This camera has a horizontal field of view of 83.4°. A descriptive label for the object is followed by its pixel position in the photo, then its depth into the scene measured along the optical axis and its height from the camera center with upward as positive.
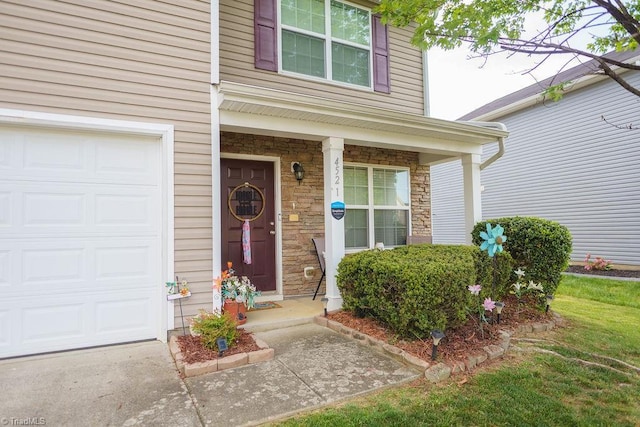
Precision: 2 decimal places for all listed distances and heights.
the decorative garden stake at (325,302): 4.36 -0.95
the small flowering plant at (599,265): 8.49 -1.09
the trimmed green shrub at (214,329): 3.24 -0.94
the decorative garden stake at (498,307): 3.87 -0.93
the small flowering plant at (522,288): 4.50 -0.85
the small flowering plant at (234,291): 4.00 -0.73
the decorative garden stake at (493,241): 3.85 -0.22
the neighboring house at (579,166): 8.77 +1.50
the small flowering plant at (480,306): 3.50 -0.86
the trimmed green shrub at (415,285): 3.33 -0.62
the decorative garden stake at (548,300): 4.60 -1.02
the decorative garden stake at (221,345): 3.16 -1.06
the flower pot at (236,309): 3.97 -0.94
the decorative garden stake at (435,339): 3.09 -1.01
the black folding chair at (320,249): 5.59 -0.40
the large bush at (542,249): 4.64 -0.38
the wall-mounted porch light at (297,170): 5.61 +0.85
